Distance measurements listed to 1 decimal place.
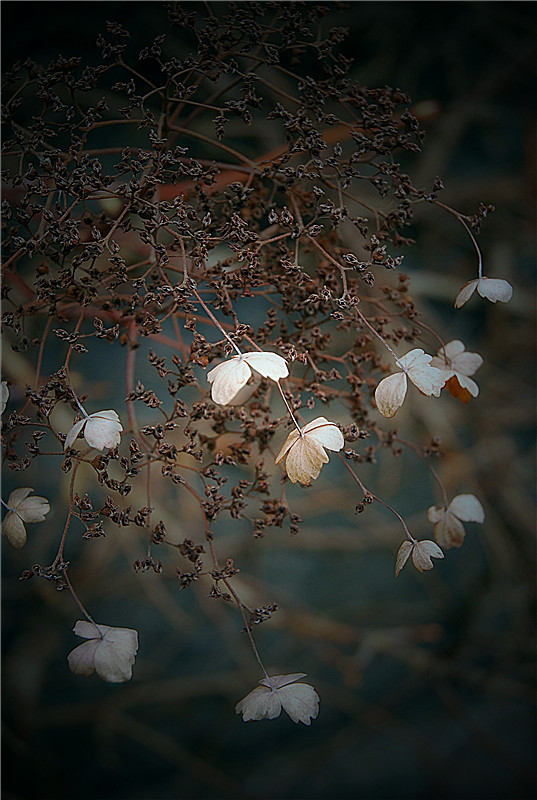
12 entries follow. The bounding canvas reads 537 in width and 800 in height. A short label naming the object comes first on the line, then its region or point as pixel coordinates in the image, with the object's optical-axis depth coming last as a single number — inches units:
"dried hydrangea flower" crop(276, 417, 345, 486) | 15.9
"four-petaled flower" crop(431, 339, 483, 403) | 19.8
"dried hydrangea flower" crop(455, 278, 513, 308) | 18.3
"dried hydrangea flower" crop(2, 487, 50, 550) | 17.0
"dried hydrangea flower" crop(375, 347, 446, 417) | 16.6
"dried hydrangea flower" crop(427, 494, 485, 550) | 20.8
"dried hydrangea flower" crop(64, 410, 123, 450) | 15.9
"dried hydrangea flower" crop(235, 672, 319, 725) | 16.2
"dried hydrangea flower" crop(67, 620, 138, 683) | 16.0
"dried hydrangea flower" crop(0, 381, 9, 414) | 16.7
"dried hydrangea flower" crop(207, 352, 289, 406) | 15.5
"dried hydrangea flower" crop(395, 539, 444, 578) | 17.3
